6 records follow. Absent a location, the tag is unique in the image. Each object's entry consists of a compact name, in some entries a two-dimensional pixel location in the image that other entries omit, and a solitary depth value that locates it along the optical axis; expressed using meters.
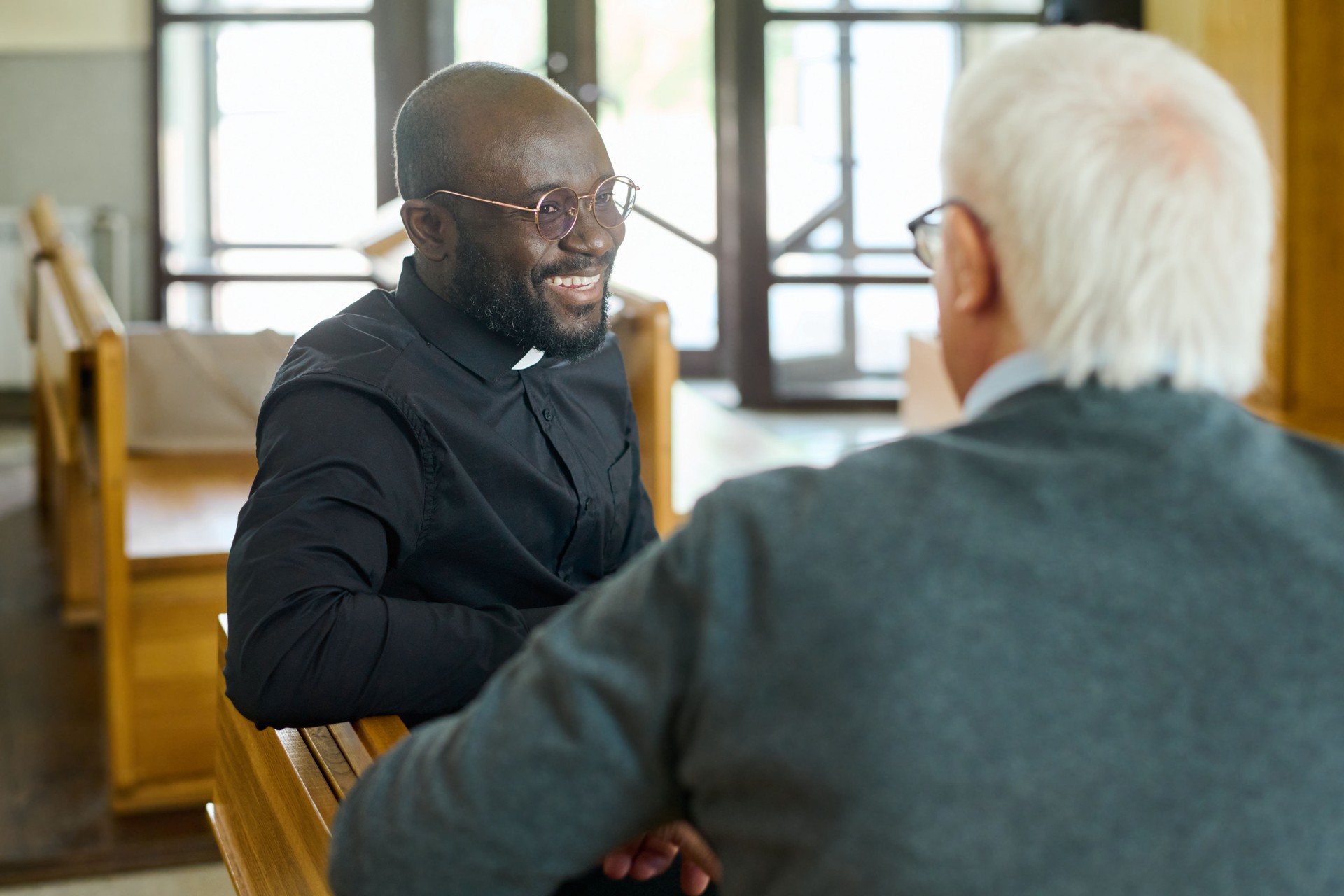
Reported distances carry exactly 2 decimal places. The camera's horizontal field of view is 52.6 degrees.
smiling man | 1.14
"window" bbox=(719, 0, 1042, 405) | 5.80
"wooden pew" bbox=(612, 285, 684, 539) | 2.20
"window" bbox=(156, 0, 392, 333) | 6.27
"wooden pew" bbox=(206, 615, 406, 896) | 1.01
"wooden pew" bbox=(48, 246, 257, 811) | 2.29
